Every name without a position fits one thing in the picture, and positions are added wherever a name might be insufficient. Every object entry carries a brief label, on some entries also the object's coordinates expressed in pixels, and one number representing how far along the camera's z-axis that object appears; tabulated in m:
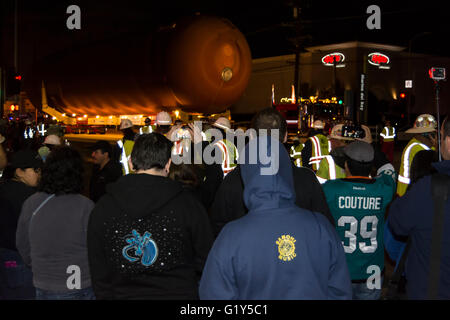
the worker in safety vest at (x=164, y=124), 7.19
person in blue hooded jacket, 2.25
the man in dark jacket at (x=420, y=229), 2.88
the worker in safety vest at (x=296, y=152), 11.73
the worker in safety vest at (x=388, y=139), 14.57
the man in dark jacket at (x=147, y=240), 2.76
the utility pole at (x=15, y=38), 17.47
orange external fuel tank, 16.81
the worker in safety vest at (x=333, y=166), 4.62
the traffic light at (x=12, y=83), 13.98
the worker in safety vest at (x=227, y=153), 6.78
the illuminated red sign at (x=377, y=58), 39.72
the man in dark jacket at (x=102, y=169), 6.84
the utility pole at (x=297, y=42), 30.06
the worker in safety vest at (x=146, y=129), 9.98
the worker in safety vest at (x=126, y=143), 7.02
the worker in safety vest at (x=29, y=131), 14.41
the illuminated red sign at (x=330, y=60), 36.94
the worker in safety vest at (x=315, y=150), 8.97
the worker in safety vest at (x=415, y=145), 6.37
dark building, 40.69
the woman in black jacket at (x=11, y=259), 3.62
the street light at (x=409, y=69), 42.43
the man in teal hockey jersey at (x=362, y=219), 3.78
